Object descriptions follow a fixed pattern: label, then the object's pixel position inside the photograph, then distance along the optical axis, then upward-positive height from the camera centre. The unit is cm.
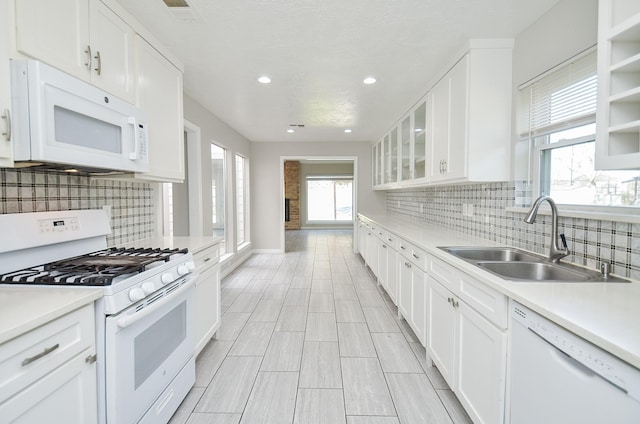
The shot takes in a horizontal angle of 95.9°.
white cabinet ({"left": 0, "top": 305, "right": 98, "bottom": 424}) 84 -57
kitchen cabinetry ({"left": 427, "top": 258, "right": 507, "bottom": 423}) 125 -73
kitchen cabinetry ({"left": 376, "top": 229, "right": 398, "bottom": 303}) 305 -73
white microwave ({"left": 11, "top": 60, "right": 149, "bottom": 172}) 112 +35
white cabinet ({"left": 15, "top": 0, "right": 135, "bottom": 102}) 117 +76
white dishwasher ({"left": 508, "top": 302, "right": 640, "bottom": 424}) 76 -55
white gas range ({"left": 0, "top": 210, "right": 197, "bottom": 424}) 118 -45
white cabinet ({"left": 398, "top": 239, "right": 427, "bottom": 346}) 221 -75
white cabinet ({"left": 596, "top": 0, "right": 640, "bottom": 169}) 108 +44
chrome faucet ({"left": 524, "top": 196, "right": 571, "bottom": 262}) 154 -17
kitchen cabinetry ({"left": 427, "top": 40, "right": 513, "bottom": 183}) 214 +68
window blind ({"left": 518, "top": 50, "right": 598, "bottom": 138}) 160 +64
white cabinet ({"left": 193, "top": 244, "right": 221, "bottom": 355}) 211 -75
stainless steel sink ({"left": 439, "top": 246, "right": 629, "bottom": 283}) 135 -37
